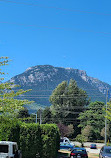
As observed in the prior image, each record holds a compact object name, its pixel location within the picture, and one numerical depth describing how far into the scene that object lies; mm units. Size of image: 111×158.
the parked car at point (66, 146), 46250
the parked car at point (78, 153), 24088
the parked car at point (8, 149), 15252
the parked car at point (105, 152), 20227
